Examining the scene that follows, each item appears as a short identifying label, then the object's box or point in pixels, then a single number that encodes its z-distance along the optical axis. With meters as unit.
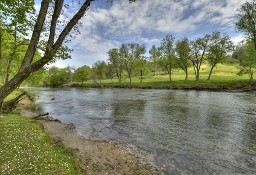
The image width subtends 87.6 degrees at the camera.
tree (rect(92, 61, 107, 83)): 86.90
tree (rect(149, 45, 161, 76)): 80.97
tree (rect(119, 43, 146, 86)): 65.22
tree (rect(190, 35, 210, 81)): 52.59
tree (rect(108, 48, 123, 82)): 69.10
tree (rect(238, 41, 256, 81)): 39.55
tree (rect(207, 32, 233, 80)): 51.35
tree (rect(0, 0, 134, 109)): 4.95
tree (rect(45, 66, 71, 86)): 95.58
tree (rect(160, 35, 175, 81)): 59.81
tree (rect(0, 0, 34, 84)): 10.49
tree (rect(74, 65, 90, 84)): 84.02
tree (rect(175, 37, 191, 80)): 54.91
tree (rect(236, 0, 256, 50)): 41.46
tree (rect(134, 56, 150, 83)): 67.62
